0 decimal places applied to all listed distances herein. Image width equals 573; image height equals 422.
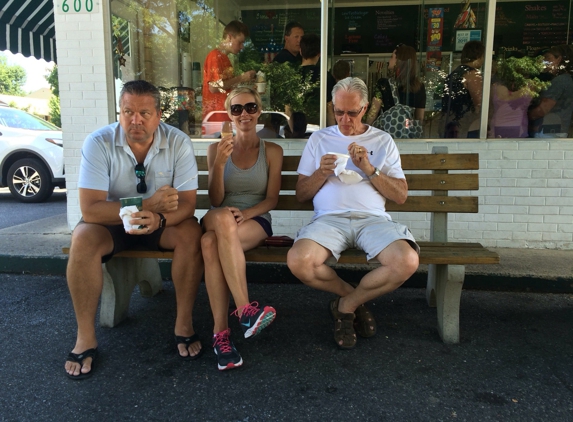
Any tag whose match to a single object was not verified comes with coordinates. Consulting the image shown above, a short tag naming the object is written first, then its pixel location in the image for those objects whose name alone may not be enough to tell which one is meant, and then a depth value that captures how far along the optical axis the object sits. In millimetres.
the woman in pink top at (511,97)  4613
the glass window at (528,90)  4629
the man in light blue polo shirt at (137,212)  2602
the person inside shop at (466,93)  4574
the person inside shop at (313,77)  4750
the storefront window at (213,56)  4875
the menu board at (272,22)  5004
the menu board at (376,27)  5602
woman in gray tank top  2619
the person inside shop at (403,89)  4875
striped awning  6422
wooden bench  2803
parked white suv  8562
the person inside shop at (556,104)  4637
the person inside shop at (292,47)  4926
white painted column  4620
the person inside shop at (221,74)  5043
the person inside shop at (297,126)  4793
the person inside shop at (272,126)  4835
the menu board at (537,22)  6027
